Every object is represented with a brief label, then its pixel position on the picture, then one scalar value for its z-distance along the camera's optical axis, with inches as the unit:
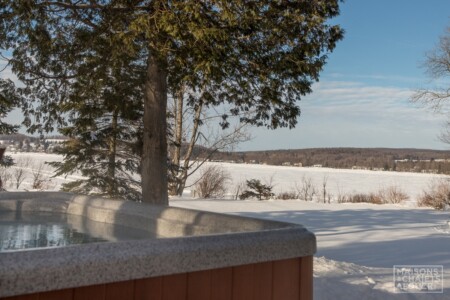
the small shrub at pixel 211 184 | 650.2
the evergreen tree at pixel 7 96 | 294.2
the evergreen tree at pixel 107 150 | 364.5
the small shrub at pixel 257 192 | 627.5
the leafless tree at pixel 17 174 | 662.8
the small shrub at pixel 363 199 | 629.6
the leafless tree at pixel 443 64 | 760.3
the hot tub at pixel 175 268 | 69.9
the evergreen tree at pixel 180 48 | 200.5
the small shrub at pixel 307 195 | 670.5
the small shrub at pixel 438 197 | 573.3
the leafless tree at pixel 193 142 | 655.1
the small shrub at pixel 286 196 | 638.0
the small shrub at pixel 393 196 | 628.7
